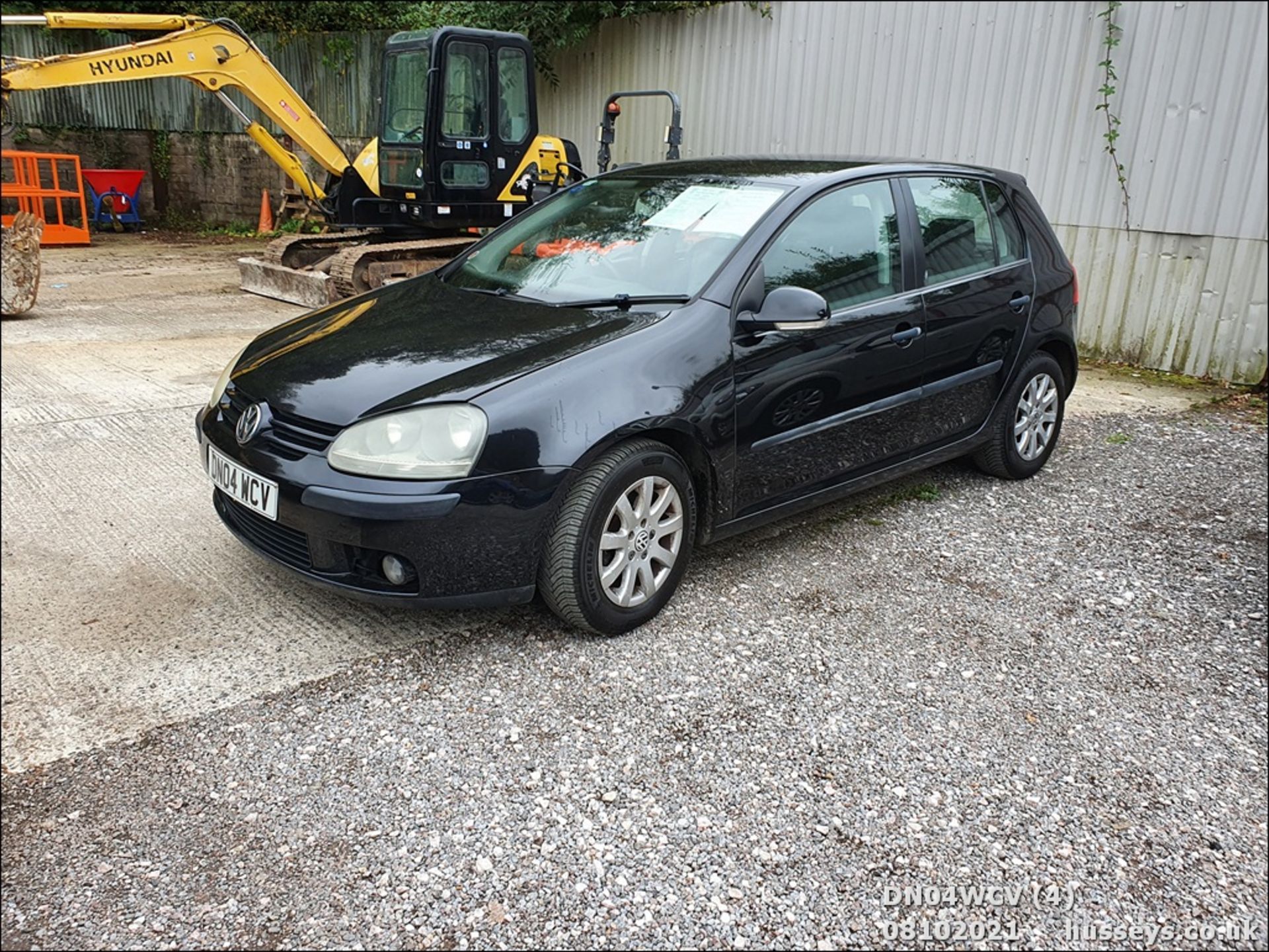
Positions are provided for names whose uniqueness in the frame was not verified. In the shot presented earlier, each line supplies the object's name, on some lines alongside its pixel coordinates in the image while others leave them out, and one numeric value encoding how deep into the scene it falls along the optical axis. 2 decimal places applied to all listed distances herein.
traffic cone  16.77
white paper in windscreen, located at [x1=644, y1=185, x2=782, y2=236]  4.06
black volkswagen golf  3.21
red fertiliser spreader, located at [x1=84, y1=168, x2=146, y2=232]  16.70
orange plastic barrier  14.03
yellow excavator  10.20
